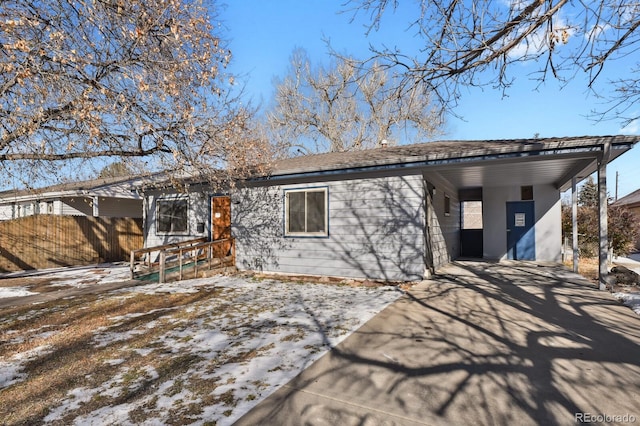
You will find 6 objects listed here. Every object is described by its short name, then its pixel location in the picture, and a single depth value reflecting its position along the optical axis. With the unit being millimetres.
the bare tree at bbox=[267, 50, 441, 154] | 20750
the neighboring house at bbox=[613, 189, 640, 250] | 21298
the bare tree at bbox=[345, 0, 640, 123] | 3701
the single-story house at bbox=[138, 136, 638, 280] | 7125
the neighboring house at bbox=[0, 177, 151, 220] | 13141
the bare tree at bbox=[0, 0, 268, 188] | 4445
